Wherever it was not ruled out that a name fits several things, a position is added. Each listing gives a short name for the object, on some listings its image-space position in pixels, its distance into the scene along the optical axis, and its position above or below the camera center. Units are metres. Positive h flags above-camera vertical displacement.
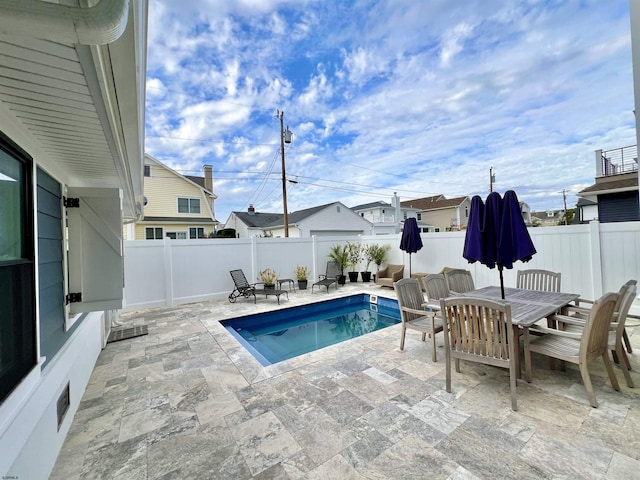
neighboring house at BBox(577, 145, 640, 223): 9.52 +1.73
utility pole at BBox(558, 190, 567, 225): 23.91 +3.70
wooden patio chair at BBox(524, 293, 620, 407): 2.48 -1.21
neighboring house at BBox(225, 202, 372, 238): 18.64 +1.66
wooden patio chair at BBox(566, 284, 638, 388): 2.77 -1.07
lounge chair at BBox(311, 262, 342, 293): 9.79 -1.14
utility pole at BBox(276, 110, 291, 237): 12.16 +5.01
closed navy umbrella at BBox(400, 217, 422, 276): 8.03 +0.08
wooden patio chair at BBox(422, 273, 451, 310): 4.14 -0.81
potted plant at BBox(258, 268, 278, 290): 8.25 -1.06
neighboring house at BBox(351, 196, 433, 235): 23.36 +2.55
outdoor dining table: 2.85 -0.91
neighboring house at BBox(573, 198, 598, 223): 14.12 +1.35
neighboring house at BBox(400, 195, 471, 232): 25.55 +2.84
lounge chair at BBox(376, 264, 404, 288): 8.48 -1.20
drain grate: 4.71 -1.63
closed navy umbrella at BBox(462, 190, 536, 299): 3.34 +0.04
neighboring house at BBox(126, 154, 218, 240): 14.95 +2.49
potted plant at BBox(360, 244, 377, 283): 9.93 -0.64
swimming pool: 4.85 -1.98
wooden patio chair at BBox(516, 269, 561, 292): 4.42 -0.81
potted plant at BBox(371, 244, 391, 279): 9.75 -0.48
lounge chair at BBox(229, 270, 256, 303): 7.44 -1.23
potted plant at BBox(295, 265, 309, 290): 9.11 -1.18
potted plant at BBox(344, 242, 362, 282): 10.23 -0.58
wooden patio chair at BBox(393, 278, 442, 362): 3.64 -1.09
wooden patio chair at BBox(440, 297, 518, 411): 2.54 -1.03
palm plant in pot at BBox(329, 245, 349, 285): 10.03 -0.56
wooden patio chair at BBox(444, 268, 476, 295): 4.66 -0.80
